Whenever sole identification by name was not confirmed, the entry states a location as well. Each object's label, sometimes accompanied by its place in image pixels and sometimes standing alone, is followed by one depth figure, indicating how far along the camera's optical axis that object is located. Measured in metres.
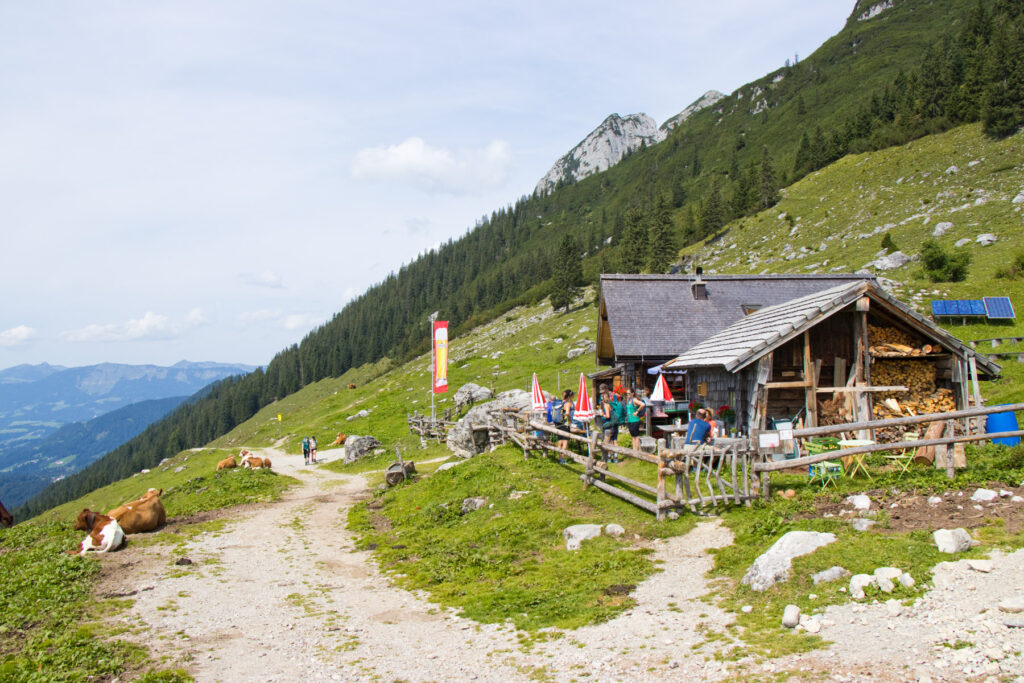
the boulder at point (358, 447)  34.47
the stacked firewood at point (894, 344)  16.97
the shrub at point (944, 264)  33.22
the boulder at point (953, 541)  7.78
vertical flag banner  36.12
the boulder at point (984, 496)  9.70
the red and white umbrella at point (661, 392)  19.70
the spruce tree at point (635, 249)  70.56
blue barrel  14.53
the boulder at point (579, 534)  11.88
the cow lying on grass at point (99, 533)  13.84
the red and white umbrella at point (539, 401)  22.47
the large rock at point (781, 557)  8.20
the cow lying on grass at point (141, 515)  15.85
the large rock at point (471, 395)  40.94
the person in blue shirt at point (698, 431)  14.36
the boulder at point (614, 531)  11.83
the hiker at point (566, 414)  19.79
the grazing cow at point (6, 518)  15.69
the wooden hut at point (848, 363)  16.38
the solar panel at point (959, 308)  28.11
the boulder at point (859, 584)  7.20
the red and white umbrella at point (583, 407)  19.15
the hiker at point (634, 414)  19.33
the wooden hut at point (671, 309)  26.89
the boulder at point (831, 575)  7.75
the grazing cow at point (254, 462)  31.20
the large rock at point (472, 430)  27.95
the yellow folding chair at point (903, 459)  12.50
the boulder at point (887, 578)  7.13
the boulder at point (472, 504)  15.90
